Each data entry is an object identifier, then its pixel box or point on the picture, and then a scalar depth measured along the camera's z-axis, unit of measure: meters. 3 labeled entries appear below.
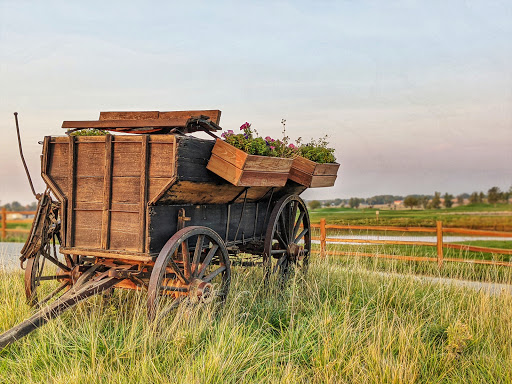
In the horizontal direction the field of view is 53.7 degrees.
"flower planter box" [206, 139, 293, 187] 4.86
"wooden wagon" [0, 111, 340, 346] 4.50
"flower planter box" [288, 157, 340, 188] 6.72
